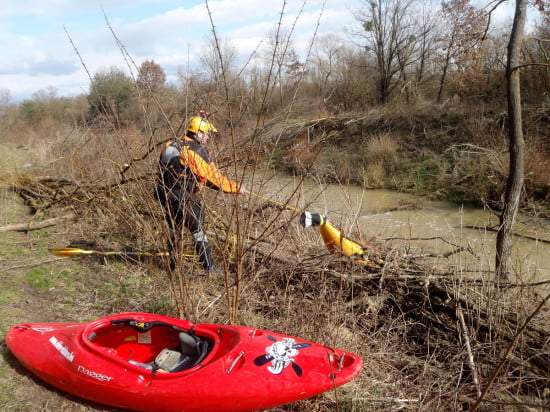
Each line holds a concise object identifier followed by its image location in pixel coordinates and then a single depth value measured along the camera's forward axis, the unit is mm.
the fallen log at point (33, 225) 6545
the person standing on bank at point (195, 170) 4242
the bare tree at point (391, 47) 19594
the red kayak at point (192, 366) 2822
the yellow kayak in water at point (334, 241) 4621
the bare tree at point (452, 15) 16375
